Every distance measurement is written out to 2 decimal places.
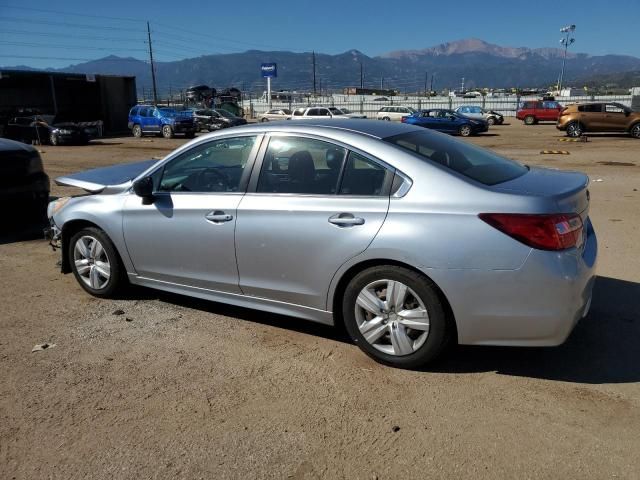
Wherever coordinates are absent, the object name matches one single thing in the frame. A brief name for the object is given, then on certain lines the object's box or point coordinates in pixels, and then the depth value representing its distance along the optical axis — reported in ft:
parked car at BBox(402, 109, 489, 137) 99.30
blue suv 99.19
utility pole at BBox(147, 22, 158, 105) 182.56
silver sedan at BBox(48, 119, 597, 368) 10.25
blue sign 202.80
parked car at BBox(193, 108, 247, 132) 107.04
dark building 123.75
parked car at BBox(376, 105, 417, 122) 126.11
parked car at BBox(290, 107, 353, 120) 107.34
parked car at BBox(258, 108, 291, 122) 120.99
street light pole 225.76
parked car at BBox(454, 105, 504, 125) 134.82
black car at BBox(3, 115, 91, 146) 84.74
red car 129.39
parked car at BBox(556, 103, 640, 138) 83.51
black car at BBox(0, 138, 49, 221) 22.90
